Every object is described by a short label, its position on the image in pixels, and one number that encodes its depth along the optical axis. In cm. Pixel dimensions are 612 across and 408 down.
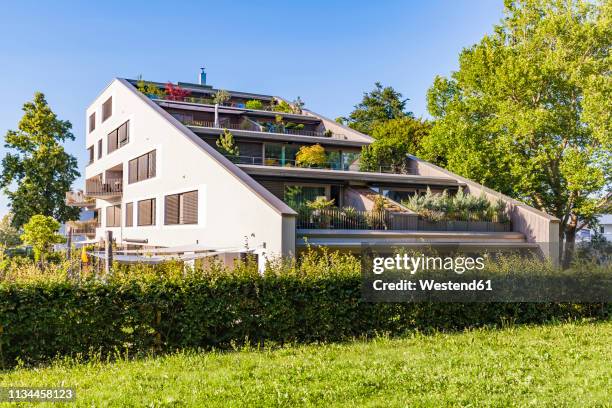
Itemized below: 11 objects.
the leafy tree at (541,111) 2825
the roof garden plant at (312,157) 2895
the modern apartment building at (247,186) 2122
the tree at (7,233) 6106
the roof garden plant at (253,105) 3850
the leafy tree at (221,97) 3881
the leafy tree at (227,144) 2834
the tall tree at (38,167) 4419
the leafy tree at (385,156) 2994
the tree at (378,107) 5566
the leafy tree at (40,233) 3262
